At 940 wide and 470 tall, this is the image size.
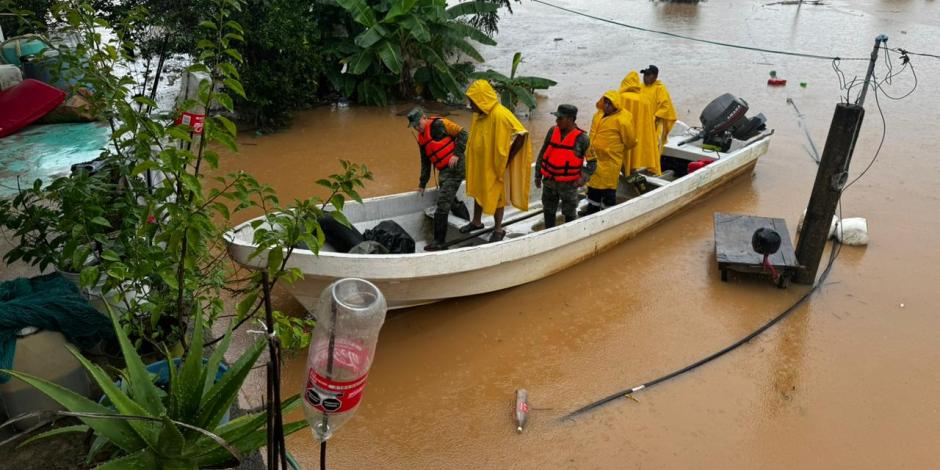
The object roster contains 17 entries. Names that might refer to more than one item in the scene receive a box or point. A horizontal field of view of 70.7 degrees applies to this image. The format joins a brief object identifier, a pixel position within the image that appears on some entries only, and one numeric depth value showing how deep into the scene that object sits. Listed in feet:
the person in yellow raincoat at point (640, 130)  23.44
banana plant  33.09
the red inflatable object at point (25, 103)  26.76
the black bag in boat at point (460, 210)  21.33
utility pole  18.34
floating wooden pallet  20.17
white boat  15.56
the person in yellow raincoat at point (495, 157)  19.06
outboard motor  27.48
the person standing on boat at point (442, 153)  19.63
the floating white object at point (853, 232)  23.24
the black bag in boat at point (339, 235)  18.11
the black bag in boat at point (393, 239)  18.56
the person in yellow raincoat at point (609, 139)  21.36
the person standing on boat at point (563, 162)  19.72
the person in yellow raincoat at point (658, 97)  25.63
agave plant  7.47
